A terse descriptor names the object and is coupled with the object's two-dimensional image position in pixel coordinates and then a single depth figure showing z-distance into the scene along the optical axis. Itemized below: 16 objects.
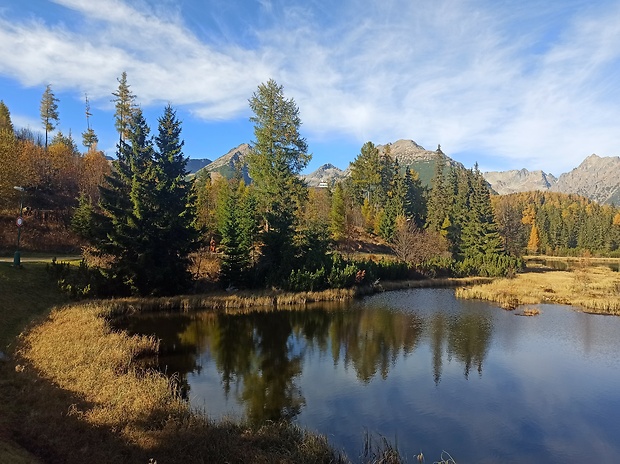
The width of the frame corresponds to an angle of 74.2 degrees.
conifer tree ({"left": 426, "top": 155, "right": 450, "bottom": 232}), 82.12
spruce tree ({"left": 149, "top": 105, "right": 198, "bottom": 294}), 34.12
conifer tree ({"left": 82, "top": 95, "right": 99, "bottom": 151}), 86.31
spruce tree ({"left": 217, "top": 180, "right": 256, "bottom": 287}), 39.09
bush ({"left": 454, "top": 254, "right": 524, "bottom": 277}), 62.53
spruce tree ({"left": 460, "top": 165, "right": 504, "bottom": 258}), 72.31
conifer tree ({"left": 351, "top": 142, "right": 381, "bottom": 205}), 88.88
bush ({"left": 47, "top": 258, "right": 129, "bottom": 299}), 29.97
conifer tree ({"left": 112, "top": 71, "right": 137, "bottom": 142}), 63.19
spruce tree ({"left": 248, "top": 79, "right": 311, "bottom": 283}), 49.88
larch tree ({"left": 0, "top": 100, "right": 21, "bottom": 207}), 44.03
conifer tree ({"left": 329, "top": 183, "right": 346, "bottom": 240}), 66.06
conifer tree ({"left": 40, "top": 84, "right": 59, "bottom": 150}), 83.00
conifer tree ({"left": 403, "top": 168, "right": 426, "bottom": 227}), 88.03
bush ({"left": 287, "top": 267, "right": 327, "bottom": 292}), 39.84
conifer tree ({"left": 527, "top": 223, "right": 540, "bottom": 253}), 123.62
